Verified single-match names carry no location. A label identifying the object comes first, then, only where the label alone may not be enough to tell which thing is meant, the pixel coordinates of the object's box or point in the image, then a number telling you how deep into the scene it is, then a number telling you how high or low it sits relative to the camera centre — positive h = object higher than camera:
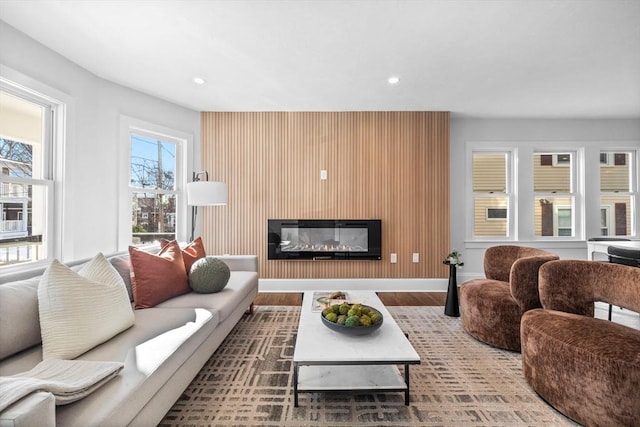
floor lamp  2.97 +0.25
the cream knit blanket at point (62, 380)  0.81 -0.59
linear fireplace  3.78 -0.31
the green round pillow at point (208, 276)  2.21 -0.48
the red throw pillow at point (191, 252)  2.36 -0.33
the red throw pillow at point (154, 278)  1.93 -0.45
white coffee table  1.38 -0.71
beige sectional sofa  0.90 -0.63
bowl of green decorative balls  1.57 -0.60
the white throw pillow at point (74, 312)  1.23 -0.46
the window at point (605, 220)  4.16 -0.05
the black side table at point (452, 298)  2.83 -0.83
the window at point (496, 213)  4.17 +0.05
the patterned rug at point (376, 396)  1.46 -1.05
